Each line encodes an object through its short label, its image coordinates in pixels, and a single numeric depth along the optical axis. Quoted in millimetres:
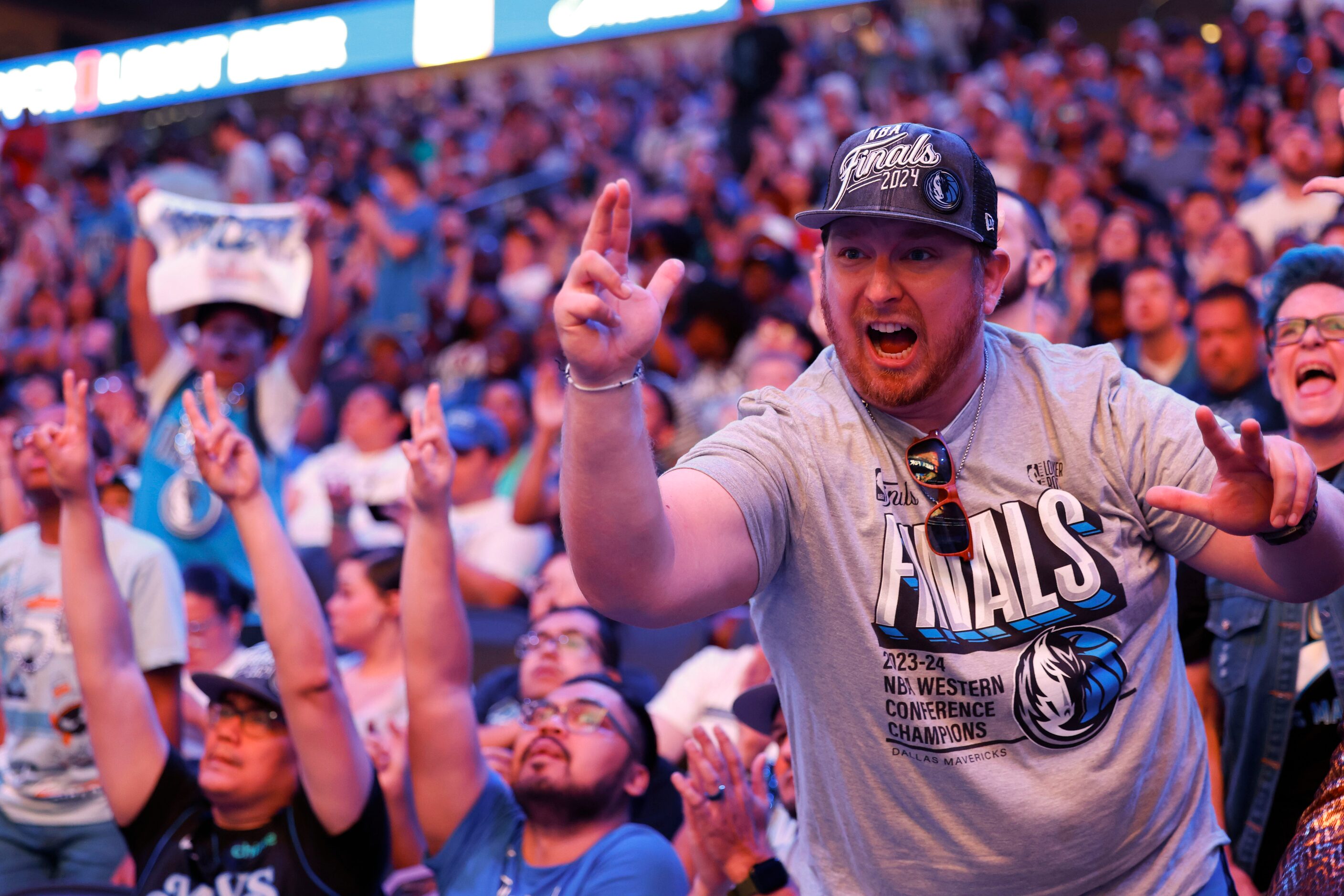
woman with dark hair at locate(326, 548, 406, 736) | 3740
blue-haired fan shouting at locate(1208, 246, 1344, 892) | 2340
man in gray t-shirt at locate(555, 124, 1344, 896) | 1584
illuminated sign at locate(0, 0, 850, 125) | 11047
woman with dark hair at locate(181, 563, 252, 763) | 3957
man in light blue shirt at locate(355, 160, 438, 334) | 8703
